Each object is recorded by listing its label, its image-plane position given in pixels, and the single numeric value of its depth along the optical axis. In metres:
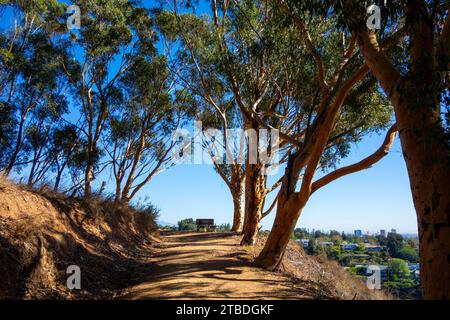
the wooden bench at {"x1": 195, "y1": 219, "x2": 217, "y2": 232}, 23.30
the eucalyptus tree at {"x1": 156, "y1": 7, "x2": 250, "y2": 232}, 15.71
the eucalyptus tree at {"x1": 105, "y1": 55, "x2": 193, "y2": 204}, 17.84
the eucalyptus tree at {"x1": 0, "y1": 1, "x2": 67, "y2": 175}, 16.06
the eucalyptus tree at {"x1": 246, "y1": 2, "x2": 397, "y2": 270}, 7.29
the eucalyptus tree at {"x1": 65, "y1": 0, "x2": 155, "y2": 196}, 16.36
